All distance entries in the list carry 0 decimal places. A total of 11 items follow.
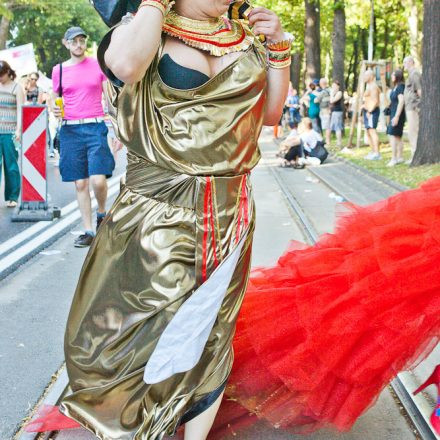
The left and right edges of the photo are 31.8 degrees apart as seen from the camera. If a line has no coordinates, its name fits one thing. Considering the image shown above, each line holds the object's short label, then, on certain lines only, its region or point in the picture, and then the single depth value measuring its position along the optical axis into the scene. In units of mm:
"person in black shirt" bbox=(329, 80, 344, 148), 22078
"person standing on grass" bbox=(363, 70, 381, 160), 17344
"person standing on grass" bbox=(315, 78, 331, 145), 23275
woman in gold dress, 2809
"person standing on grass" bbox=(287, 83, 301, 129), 28669
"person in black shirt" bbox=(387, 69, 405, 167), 15570
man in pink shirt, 7746
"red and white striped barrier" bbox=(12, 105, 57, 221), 9711
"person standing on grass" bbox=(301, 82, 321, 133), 23047
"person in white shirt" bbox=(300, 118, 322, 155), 17672
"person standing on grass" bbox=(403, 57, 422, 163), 15852
